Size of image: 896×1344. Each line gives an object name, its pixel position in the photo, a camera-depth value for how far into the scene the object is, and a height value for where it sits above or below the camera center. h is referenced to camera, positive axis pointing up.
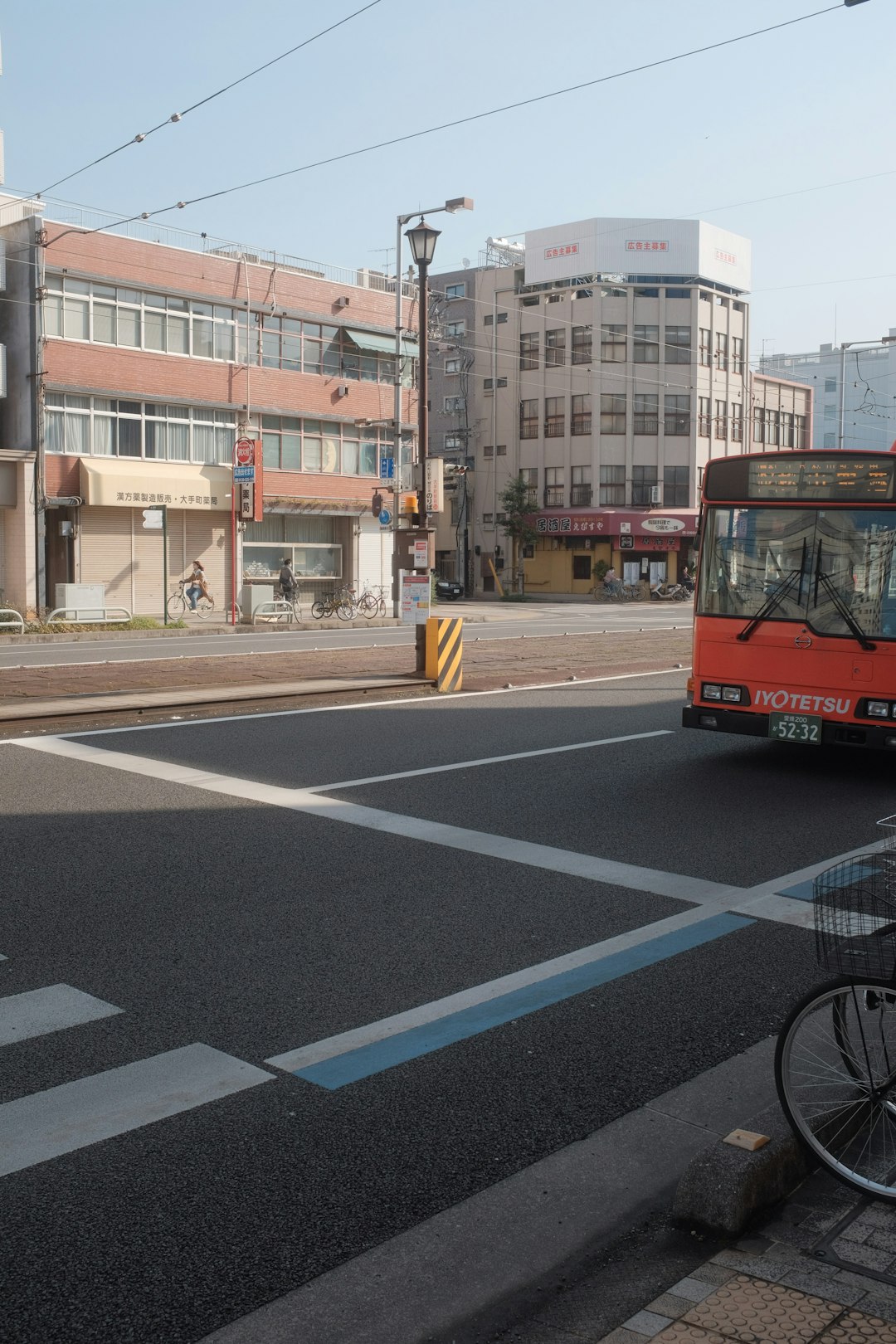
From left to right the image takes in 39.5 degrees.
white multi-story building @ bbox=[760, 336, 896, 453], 113.19 +18.16
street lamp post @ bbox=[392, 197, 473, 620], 36.38 +5.12
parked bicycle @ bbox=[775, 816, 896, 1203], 3.56 -1.37
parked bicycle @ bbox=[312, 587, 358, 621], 39.97 -1.16
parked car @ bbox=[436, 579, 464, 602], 63.22 -0.85
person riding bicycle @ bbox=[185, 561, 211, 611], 38.00 -0.50
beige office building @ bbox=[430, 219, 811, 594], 64.81 +10.15
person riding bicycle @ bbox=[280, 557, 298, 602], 39.16 -0.36
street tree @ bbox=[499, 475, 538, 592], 65.00 +3.34
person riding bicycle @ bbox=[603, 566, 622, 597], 60.62 -0.53
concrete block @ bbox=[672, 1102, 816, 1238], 3.36 -1.68
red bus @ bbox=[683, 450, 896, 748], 9.70 -0.19
